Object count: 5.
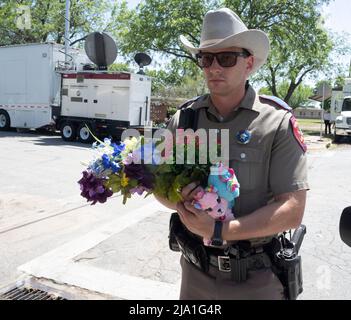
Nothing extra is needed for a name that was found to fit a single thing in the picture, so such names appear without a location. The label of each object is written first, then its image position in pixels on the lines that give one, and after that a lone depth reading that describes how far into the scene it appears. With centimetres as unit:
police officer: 167
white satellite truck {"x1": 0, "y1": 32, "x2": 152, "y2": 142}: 1430
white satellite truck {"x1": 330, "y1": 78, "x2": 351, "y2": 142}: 1909
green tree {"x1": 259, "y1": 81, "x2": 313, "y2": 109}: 8838
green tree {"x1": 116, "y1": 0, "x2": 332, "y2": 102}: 1841
